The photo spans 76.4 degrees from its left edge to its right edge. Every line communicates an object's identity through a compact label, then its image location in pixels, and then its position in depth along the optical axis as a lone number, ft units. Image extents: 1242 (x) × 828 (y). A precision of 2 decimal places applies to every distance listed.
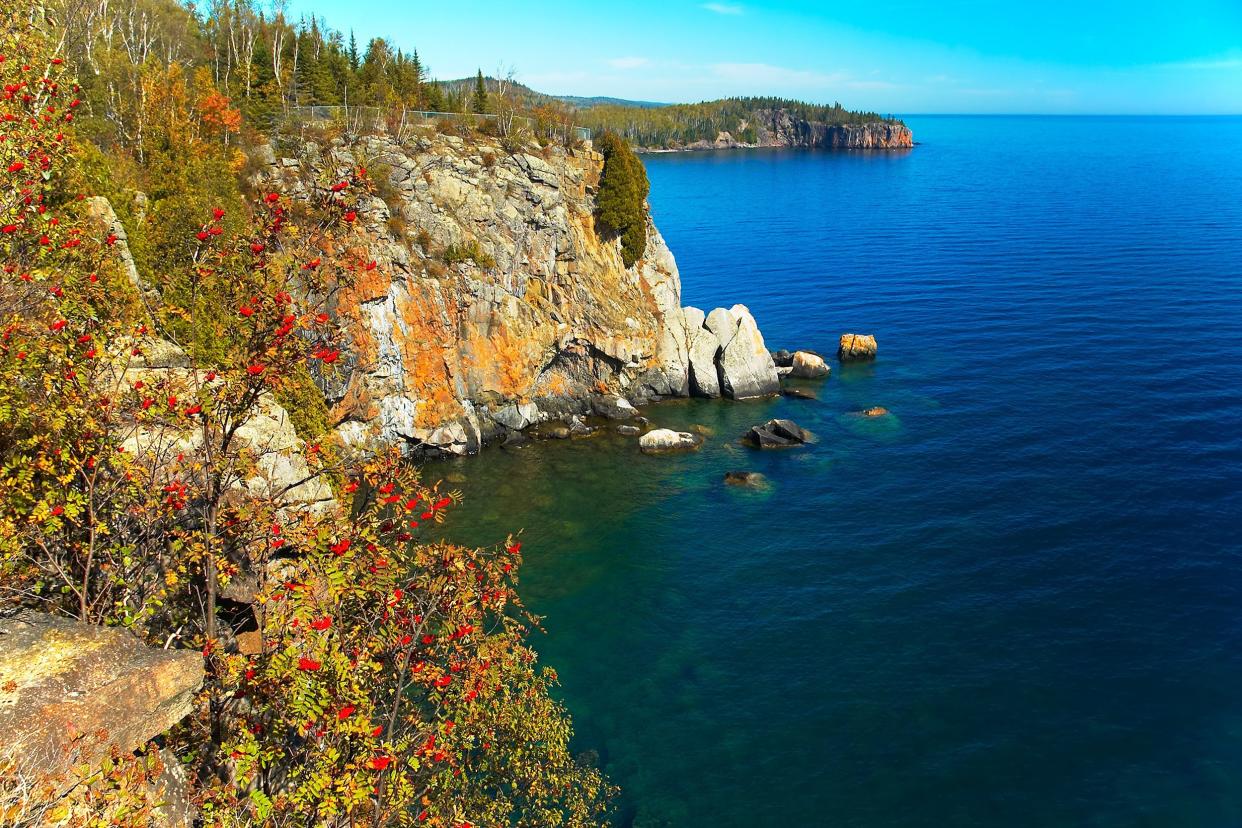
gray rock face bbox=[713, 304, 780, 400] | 240.73
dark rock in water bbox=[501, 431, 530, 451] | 211.82
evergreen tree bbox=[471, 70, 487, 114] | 265.54
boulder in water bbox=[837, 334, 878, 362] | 262.47
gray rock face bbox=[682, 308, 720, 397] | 242.99
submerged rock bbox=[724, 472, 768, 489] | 186.39
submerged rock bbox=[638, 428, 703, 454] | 207.41
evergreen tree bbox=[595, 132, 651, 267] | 247.91
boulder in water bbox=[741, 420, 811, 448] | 205.98
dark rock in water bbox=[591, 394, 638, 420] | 228.22
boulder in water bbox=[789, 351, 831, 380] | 252.62
